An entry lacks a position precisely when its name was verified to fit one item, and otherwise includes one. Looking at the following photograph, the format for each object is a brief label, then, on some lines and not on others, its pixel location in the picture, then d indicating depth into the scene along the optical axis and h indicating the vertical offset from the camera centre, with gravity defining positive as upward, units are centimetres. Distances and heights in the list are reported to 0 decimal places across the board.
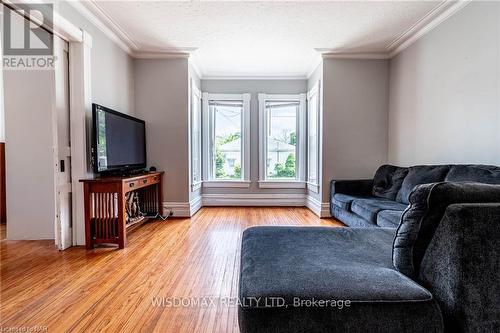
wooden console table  279 -54
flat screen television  282 +21
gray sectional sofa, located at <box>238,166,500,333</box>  92 -47
